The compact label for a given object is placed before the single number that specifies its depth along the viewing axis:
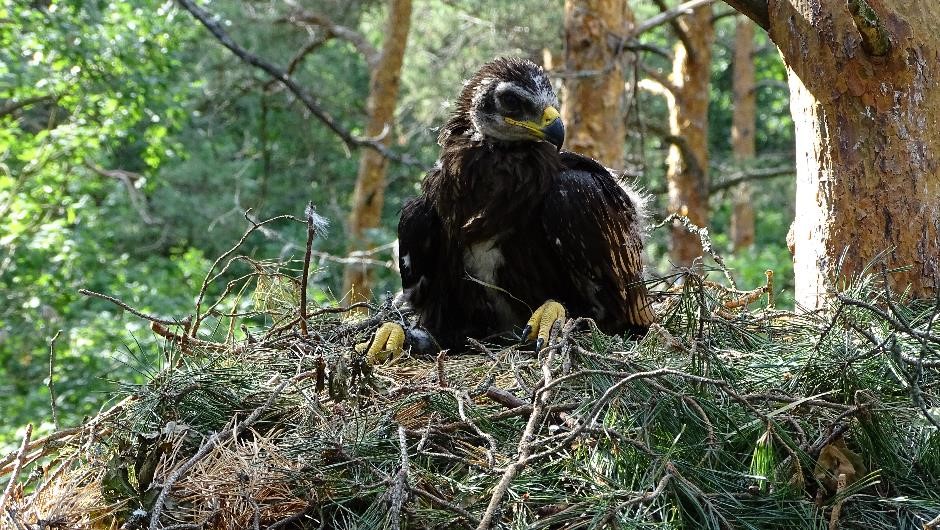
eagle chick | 4.17
